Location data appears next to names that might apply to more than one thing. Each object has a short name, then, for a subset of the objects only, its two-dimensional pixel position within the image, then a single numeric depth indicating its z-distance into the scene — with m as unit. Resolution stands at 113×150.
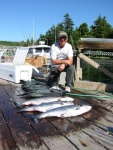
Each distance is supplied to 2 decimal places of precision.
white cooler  3.67
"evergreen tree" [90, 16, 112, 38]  27.25
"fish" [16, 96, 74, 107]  2.25
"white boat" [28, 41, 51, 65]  11.51
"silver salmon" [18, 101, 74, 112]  2.05
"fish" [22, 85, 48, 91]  2.82
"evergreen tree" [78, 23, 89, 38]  28.83
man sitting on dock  3.02
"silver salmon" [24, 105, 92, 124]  1.89
